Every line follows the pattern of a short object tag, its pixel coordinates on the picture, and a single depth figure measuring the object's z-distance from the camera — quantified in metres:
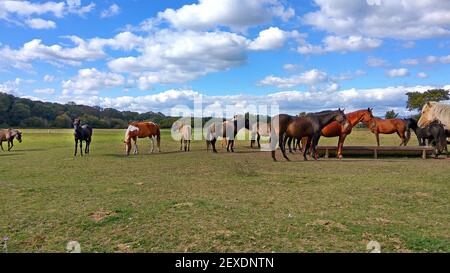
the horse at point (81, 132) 17.50
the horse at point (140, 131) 18.97
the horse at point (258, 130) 21.10
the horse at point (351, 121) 16.33
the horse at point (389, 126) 21.06
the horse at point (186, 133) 22.45
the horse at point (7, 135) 25.31
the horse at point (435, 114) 16.84
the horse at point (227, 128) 20.19
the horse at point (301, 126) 14.38
